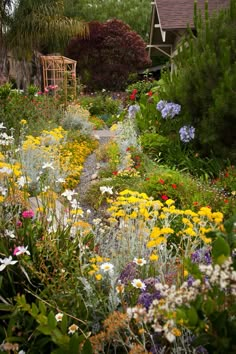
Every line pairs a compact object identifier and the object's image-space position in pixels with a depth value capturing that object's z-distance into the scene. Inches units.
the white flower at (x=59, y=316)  87.4
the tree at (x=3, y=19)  887.7
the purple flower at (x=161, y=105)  327.9
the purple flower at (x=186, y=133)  298.4
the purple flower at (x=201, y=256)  109.1
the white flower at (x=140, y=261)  94.3
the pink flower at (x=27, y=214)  110.3
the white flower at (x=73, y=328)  81.9
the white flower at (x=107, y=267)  90.2
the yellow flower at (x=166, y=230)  101.9
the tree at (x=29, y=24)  882.8
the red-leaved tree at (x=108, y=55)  1038.4
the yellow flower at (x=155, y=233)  102.7
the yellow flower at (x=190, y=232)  106.7
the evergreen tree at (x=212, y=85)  272.8
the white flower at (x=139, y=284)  88.0
